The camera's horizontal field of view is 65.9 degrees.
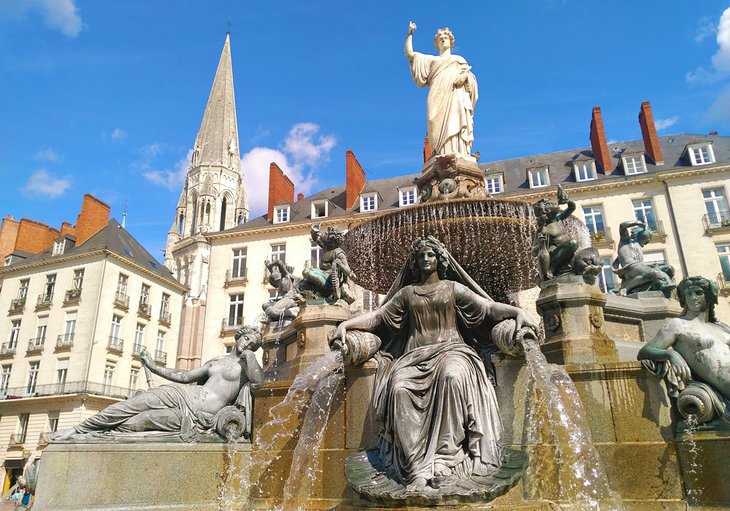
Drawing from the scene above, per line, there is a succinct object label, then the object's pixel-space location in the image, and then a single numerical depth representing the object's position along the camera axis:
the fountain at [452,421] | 4.88
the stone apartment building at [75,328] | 37.22
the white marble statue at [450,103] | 12.81
